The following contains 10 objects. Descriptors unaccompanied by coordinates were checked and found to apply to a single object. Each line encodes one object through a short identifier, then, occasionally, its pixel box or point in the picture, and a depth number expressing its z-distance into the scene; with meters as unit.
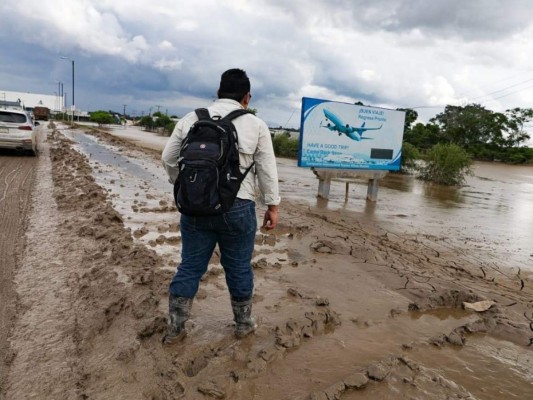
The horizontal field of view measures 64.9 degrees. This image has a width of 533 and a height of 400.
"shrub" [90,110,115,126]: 68.88
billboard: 9.48
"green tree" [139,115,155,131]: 65.47
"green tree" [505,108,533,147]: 45.12
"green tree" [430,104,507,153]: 44.66
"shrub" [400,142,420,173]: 20.34
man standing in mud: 2.69
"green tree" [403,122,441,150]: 44.28
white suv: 12.91
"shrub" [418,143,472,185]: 17.45
